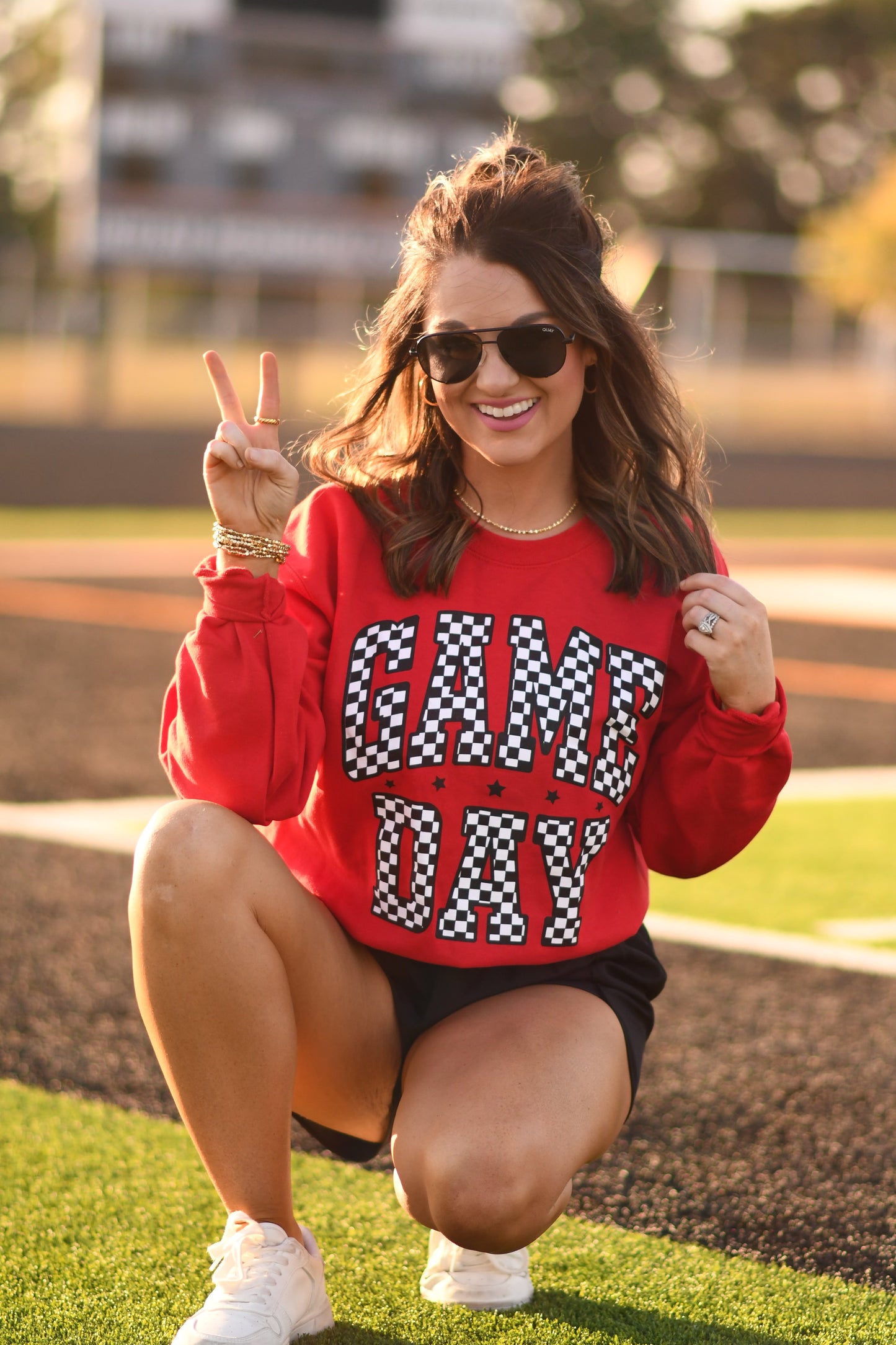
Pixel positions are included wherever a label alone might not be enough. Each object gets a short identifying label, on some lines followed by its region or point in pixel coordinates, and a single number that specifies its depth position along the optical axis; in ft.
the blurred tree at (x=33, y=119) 137.80
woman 7.85
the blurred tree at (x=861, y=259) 96.89
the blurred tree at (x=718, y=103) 159.53
